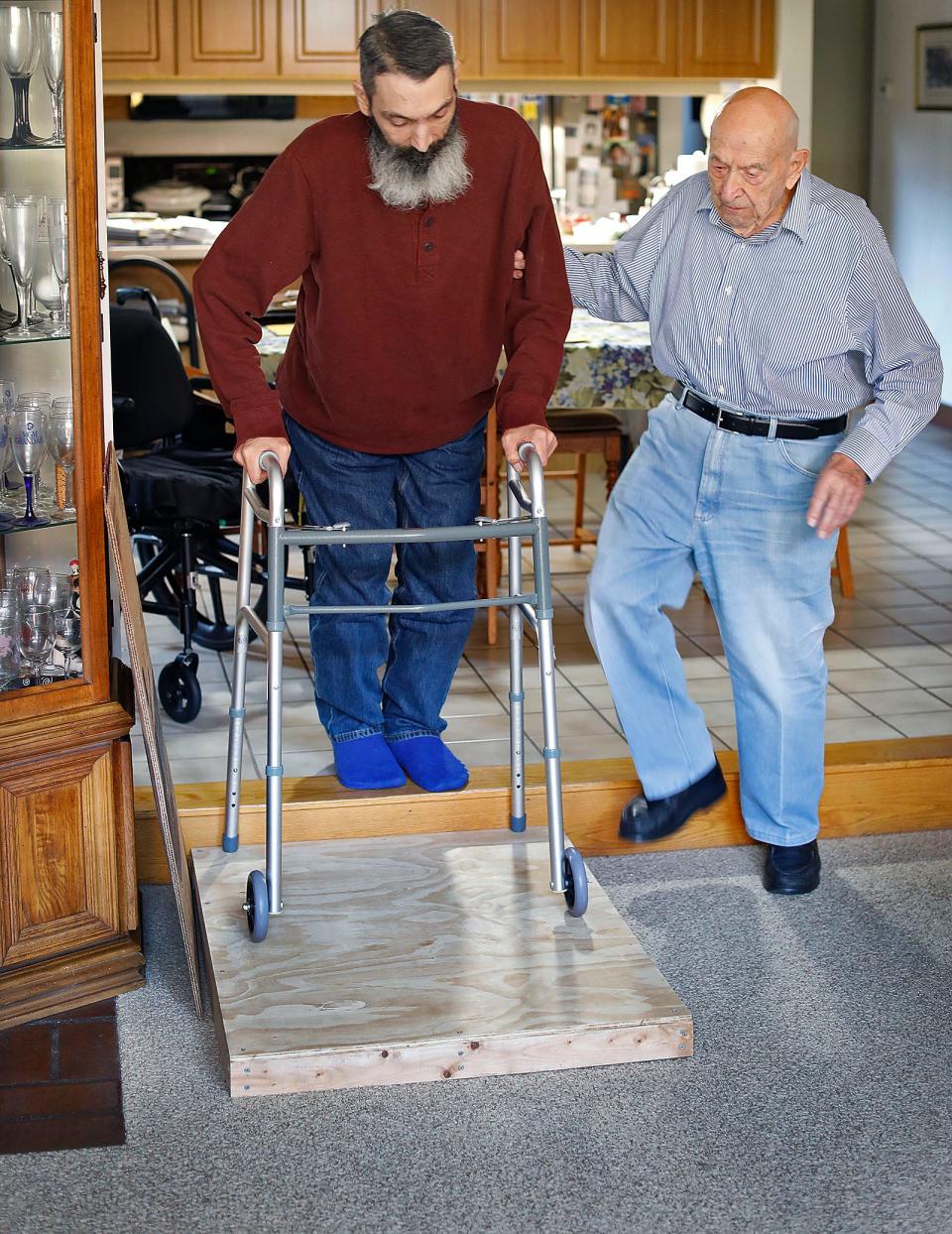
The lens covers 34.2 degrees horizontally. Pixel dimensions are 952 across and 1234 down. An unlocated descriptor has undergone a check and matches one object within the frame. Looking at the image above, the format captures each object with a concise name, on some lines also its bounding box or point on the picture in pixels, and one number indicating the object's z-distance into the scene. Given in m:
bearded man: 2.62
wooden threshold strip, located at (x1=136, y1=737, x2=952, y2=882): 3.08
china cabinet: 2.47
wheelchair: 3.77
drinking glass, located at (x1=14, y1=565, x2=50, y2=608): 2.67
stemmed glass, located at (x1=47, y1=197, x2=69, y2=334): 2.50
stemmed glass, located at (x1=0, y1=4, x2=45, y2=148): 2.40
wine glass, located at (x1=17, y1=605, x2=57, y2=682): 2.65
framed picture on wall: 7.76
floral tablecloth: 4.50
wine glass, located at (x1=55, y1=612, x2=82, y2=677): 2.68
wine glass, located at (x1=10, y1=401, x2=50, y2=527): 2.59
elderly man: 2.74
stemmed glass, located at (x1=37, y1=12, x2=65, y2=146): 2.42
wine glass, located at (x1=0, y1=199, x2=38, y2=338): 2.49
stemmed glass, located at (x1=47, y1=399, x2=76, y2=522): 2.59
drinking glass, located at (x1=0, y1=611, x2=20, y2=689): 2.63
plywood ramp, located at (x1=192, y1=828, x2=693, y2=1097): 2.40
